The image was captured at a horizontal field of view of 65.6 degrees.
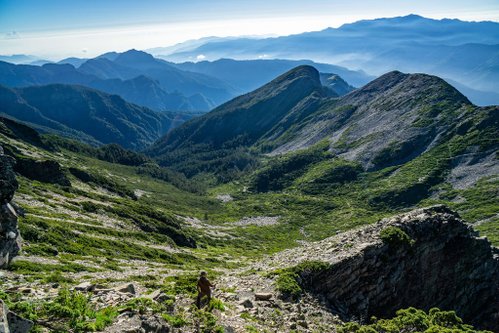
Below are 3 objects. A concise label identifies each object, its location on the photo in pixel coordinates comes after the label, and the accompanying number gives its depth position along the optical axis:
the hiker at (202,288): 26.12
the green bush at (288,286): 31.89
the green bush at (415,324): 29.12
